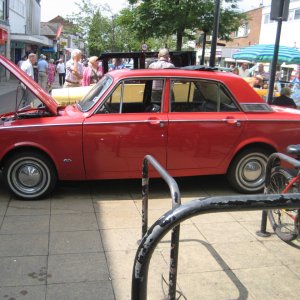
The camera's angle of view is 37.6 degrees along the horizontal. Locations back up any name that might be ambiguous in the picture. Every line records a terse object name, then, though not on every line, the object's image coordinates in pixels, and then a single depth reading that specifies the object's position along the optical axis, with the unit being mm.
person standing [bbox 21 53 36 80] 12094
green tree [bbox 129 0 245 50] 19156
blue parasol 13953
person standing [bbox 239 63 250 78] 19888
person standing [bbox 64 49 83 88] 10711
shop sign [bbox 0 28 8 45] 24088
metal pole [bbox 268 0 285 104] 7938
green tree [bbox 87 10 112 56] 42719
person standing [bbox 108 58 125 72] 12613
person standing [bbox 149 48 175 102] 8141
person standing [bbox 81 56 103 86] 10602
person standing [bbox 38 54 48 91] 20116
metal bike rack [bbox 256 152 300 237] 4176
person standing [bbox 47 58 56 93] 21258
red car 5375
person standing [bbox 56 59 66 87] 23855
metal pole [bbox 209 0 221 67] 11345
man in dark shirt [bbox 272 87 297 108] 8616
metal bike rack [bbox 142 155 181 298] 2715
